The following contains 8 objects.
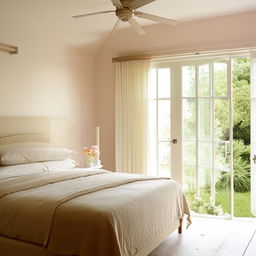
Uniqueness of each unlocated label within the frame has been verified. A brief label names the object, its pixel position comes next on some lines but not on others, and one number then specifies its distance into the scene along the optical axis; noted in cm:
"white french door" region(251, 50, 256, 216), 380
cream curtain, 443
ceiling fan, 265
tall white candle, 435
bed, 206
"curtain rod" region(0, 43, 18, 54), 351
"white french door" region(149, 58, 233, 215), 406
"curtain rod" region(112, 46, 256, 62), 392
